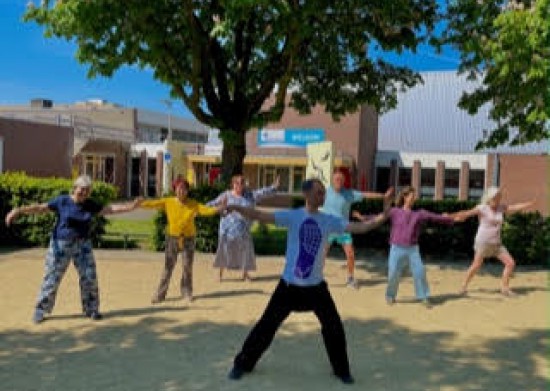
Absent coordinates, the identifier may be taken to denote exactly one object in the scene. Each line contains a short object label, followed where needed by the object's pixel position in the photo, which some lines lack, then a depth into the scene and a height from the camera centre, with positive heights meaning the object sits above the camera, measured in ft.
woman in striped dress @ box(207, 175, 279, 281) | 32.86 -3.72
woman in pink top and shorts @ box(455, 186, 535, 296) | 30.83 -2.62
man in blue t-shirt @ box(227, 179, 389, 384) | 17.92 -3.19
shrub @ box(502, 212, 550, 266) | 43.06 -3.89
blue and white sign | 135.23 +7.04
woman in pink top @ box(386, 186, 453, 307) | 28.02 -2.94
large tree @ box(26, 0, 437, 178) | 37.78 +8.13
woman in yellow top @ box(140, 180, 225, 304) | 27.43 -2.65
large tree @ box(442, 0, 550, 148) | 30.53 +6.02
